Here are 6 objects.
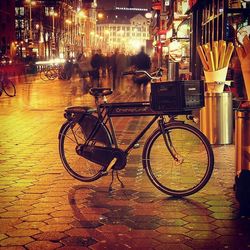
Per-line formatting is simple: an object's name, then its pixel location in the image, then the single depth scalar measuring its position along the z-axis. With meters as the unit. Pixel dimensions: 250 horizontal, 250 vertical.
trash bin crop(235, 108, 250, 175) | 6.13
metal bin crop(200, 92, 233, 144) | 9.91
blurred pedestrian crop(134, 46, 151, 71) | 25.53
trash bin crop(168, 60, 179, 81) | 22.58
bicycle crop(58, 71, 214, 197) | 6.21
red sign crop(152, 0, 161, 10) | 61.75
